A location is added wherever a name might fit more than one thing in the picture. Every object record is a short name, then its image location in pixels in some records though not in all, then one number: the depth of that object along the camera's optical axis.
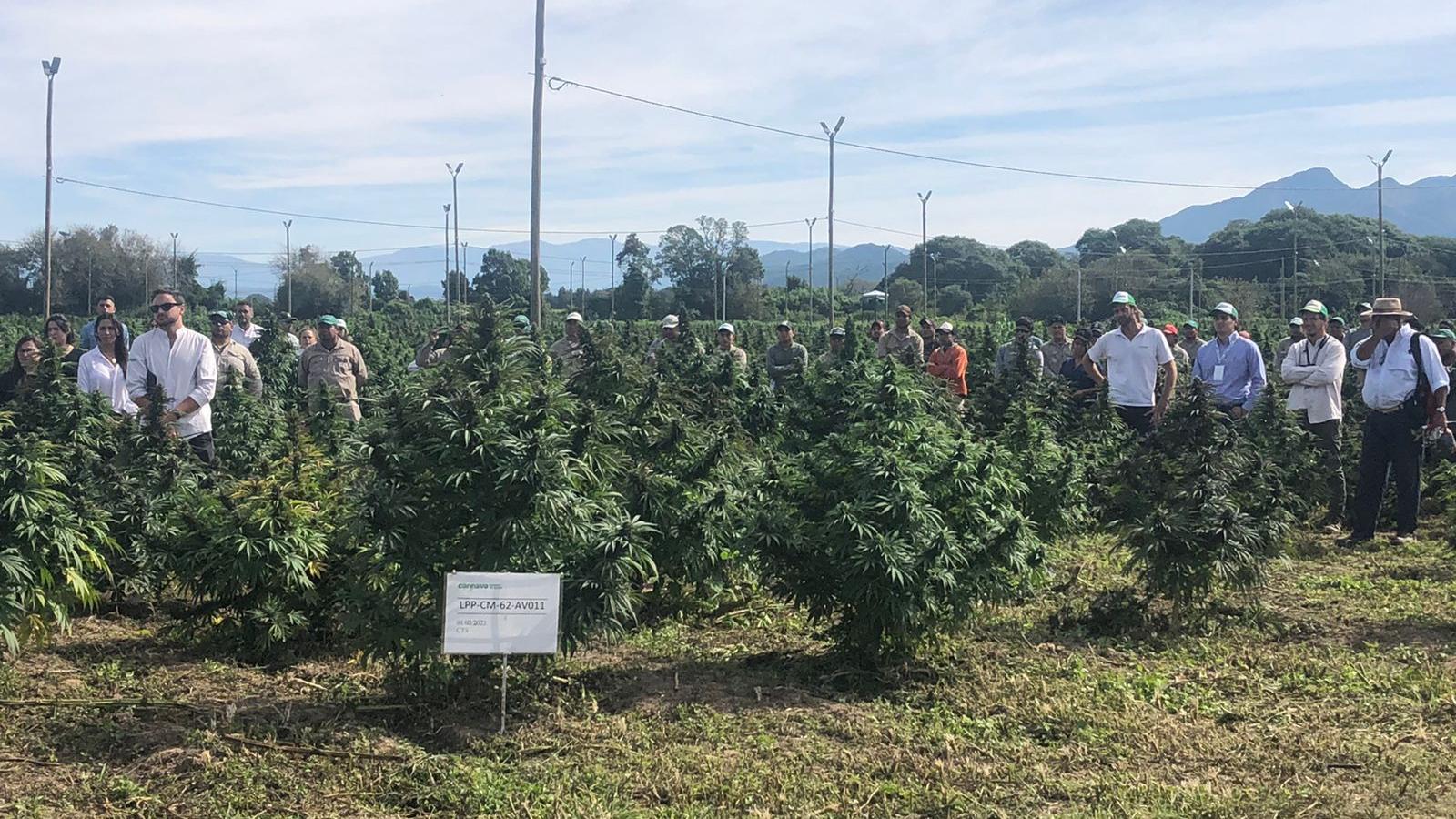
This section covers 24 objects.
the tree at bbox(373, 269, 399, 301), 72.69
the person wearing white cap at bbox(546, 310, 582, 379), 7.55
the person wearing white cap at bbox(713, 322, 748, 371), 12.43
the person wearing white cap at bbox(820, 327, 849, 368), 12.09
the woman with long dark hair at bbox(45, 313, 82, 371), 10.86
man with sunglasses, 8.30
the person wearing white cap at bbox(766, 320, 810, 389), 13.02
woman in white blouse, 9.09
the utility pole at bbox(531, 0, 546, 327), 19.47
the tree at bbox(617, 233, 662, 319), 59.09
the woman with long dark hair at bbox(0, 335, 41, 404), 9.09
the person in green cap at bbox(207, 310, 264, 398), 10.70
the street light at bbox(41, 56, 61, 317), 30.20
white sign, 5.00
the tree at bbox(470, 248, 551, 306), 62.66
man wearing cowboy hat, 8.96
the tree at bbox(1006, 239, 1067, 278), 89.19
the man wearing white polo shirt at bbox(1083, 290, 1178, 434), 10.38
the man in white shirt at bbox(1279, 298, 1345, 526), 10.35
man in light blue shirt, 11.25
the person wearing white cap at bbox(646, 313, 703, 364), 13.25
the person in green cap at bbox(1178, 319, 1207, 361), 14.45
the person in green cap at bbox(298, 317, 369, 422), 11.01
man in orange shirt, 11.85
